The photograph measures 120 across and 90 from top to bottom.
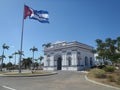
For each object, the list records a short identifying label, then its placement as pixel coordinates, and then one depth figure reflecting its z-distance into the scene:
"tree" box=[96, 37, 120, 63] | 22.03
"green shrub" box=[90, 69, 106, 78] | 12.32
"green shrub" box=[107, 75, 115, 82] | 10.97
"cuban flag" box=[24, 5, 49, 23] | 17.94
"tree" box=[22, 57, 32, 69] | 62.39
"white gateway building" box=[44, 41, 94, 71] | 28.73
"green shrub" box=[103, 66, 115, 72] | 15.22
